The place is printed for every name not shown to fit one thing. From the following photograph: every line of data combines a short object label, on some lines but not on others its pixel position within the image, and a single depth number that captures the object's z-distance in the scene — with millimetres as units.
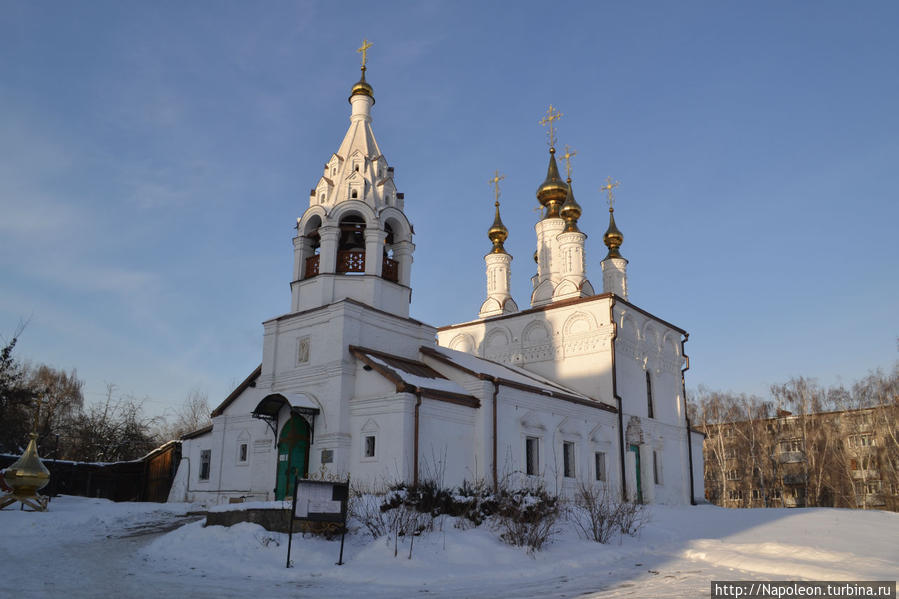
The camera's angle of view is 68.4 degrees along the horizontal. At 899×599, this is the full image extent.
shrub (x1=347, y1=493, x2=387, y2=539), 10117
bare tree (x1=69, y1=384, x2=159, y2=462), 31203
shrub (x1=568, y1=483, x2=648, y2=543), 11086
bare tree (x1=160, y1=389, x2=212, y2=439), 45500
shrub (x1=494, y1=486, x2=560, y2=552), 10008
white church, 15102
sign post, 9133
